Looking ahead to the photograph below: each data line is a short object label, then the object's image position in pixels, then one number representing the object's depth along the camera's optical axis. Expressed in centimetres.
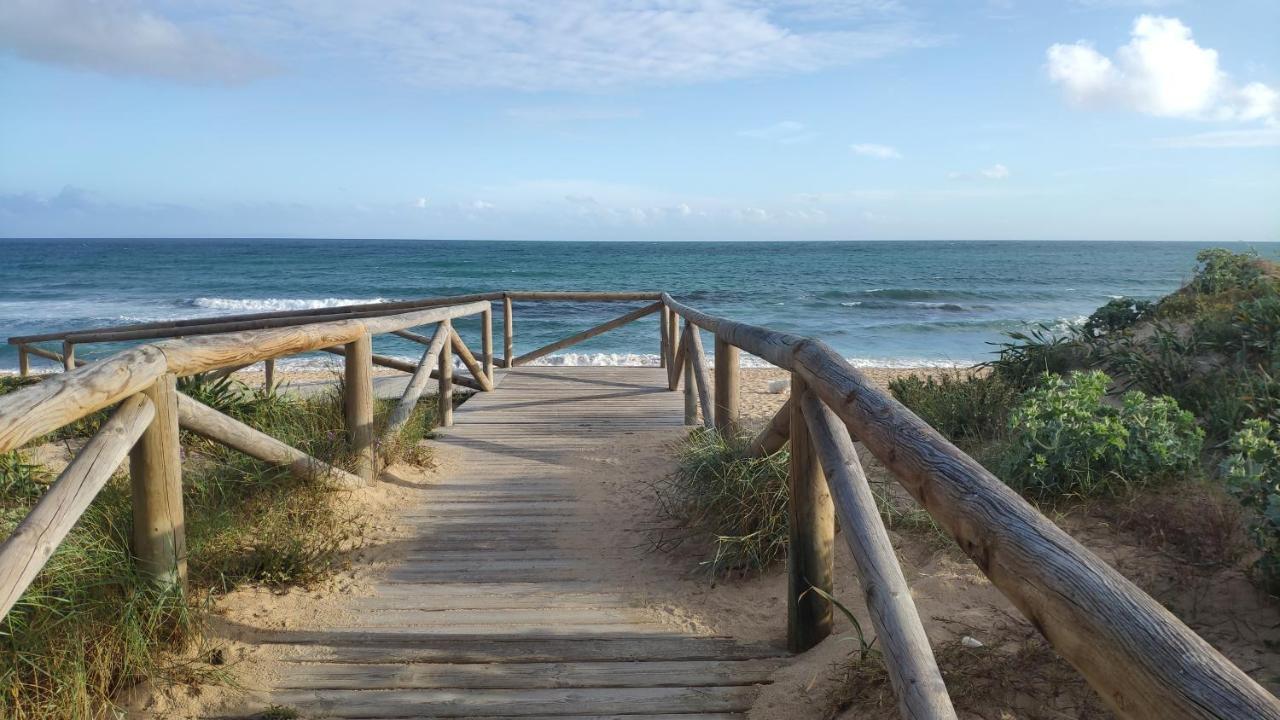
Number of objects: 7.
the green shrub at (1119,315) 795
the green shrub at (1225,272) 745
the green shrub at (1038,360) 687
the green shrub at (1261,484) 285
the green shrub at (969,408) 579
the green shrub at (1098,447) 395
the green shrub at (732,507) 366
